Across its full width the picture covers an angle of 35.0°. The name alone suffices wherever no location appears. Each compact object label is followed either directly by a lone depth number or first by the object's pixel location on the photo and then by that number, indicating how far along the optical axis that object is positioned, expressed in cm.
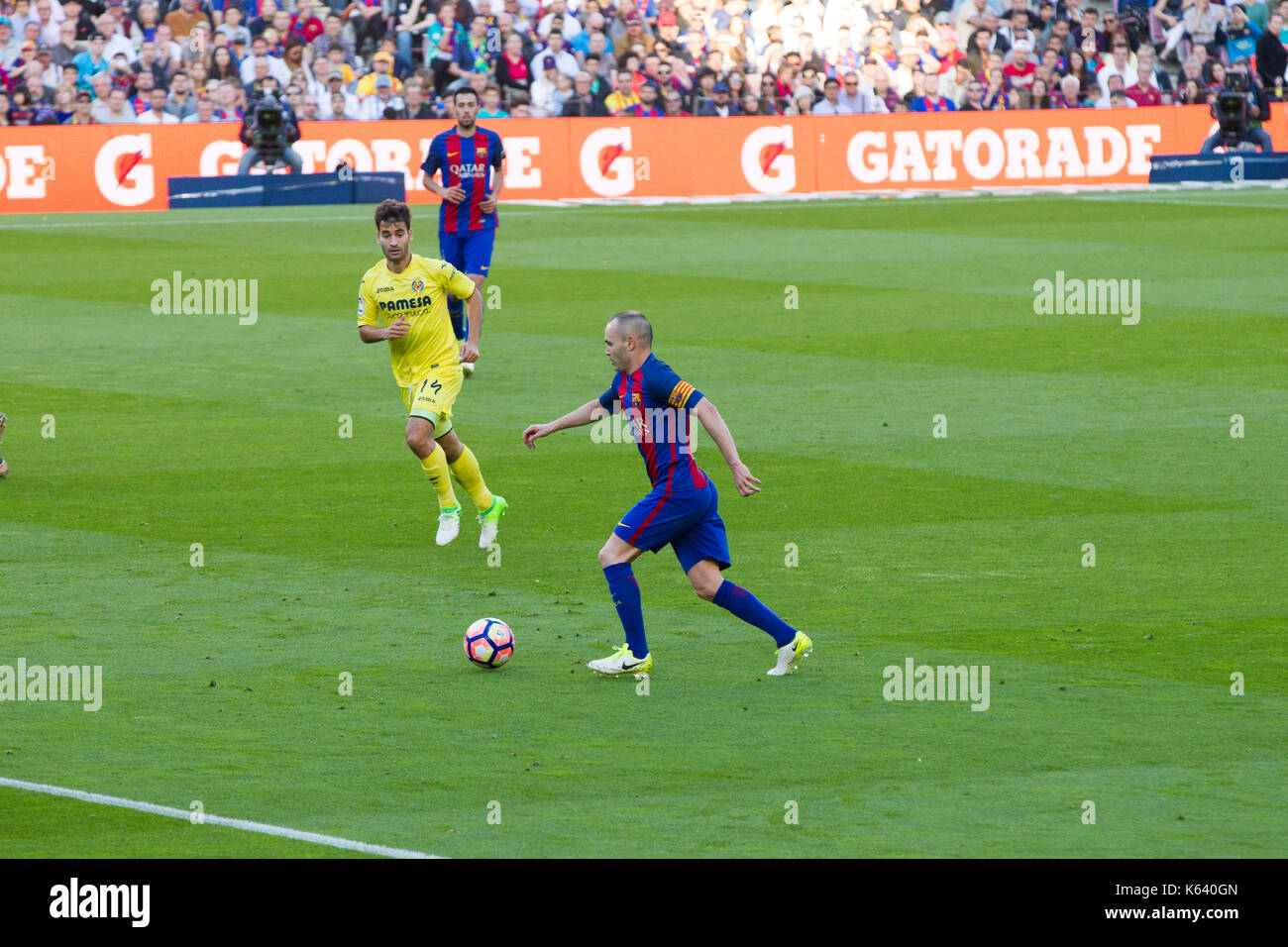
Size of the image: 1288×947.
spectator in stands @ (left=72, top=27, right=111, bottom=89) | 3178
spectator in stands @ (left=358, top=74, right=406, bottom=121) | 3306
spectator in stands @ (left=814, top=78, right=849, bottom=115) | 3475
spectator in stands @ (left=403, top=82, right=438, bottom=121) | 3309
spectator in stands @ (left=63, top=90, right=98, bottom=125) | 3105
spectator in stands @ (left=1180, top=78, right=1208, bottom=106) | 3797
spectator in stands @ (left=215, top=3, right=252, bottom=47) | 3328
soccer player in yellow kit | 1236
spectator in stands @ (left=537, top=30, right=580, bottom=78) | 3466
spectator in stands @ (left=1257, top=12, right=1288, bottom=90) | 3947
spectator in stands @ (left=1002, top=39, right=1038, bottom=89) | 3700
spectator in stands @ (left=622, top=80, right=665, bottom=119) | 3425
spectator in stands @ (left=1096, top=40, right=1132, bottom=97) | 3831
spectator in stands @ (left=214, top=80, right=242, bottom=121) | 3191
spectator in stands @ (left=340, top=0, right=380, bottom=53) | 3459
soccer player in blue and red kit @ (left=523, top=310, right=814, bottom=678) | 929
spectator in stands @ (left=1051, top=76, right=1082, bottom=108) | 3772
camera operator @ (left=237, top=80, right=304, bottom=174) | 3089
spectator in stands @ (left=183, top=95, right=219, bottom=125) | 3198
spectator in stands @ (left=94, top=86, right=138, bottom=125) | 3109
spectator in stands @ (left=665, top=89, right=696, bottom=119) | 3456
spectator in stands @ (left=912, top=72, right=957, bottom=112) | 3638
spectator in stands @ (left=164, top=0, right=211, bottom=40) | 3322
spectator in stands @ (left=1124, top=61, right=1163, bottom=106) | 3806
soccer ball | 949
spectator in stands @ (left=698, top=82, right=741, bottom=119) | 3475
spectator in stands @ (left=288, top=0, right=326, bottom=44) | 3384
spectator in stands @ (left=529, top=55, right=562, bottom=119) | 3412
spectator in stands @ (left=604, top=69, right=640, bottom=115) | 3428
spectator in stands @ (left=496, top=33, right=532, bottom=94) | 3425
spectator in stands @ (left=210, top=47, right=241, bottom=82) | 3256
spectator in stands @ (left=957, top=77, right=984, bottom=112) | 3628
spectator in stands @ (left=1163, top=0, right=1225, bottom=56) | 4038
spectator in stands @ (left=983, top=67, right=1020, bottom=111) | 3641
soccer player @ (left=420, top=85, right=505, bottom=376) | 1866
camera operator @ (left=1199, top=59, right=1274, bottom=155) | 3588
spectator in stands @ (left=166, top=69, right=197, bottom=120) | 3173
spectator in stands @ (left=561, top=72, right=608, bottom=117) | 3369
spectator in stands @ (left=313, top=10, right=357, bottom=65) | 3381
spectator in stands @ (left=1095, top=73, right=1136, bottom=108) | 3778
